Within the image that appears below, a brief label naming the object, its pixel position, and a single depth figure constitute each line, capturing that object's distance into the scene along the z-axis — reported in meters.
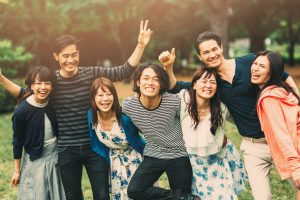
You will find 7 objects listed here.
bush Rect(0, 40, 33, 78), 15.53
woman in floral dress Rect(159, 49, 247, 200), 4.44
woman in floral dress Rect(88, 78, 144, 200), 4.60
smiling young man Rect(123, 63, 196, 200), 4.52
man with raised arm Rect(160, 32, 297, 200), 4.31
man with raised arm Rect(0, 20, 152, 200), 4.61
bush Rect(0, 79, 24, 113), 15.85
